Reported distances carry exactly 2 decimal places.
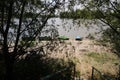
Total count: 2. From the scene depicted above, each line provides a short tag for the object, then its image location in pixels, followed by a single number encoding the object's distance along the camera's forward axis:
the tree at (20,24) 3.75
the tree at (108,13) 4.64
